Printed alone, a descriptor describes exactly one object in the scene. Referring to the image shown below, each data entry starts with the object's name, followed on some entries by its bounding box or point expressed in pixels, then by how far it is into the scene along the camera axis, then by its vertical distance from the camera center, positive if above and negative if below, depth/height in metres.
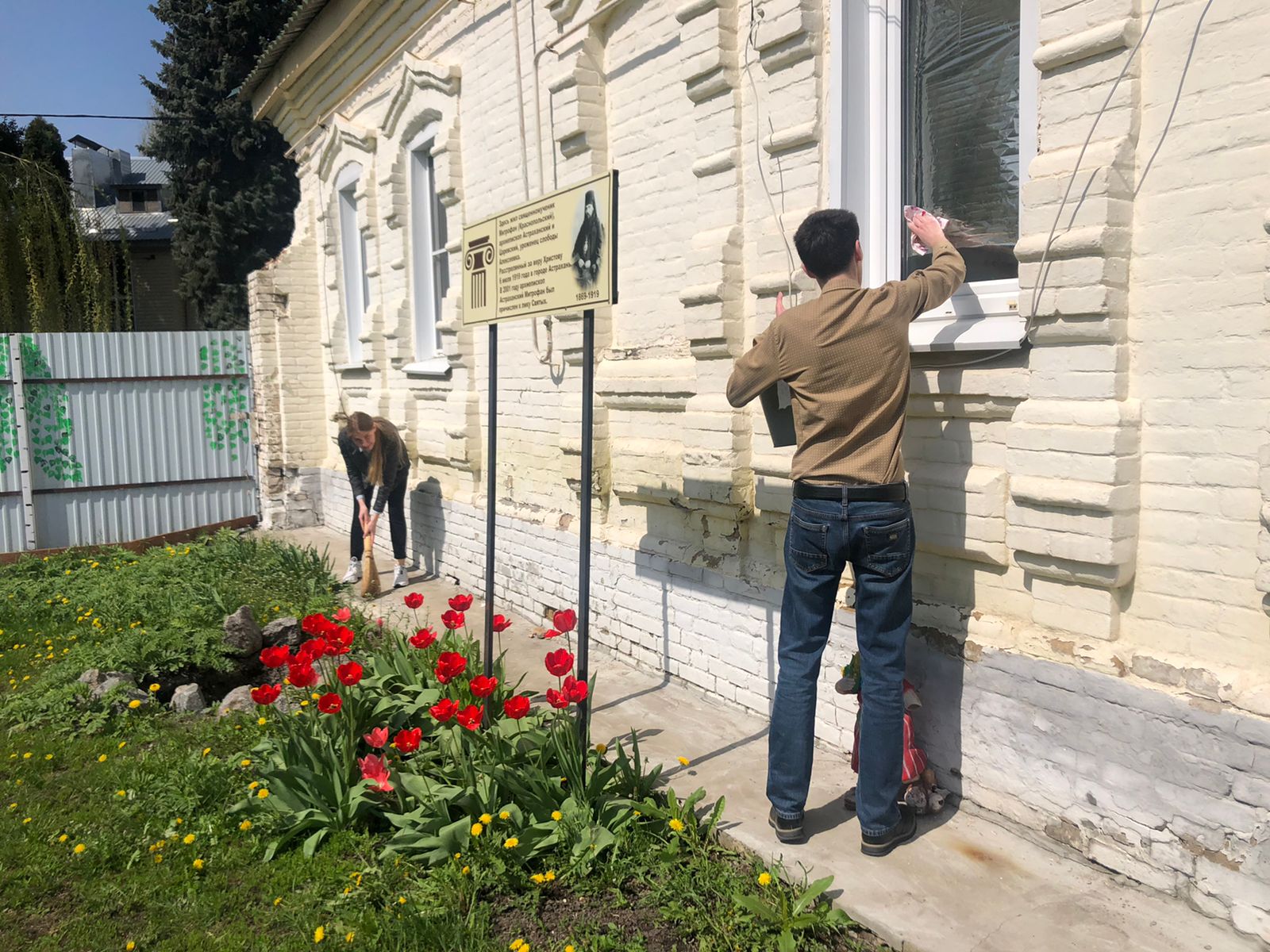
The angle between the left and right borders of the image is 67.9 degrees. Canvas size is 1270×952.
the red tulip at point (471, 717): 3.49 -1.22
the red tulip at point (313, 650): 3.68 -1.03
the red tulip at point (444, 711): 3.60 -1.24
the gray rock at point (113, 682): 5.16 -1.61
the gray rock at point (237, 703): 4.99 -1.67
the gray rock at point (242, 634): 5.78 -1.50
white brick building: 2.89 +0.03
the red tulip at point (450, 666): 3.84 -1.13
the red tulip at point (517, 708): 3.56 -1.21
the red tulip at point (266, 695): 3.56 -1.15
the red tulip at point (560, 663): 3.58 -1.05
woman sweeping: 7.87 -0.73
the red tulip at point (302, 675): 3.56 -1.08
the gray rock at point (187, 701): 5.14 -1.69
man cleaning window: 3.27 -0.42
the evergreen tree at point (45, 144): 22.17 +6.16
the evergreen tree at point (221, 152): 18.88 +4.85
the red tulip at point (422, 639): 4.65 -1.24
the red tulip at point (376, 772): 3.47 -1.41
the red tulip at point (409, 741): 3.48 -1.30
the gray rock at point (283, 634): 6.01 -1.55
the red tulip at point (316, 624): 3.88 -0.97
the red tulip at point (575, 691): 3.58 -1.16
